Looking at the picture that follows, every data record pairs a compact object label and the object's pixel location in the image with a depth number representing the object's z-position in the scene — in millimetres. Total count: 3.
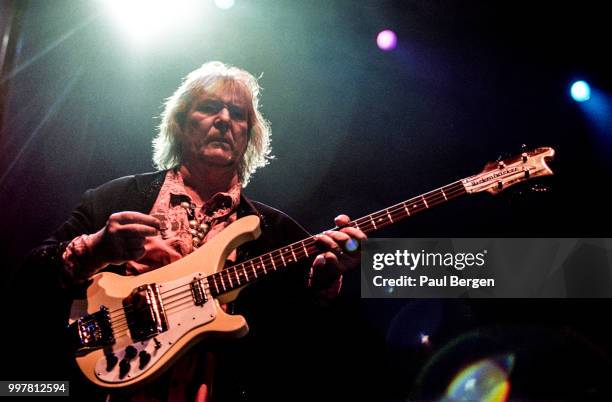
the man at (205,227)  1771
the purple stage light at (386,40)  2781
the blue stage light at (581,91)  2658
